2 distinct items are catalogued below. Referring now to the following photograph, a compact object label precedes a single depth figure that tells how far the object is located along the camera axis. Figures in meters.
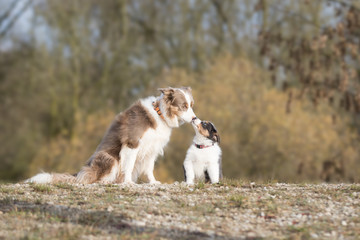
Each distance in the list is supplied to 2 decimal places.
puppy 10.75
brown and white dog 10.75
